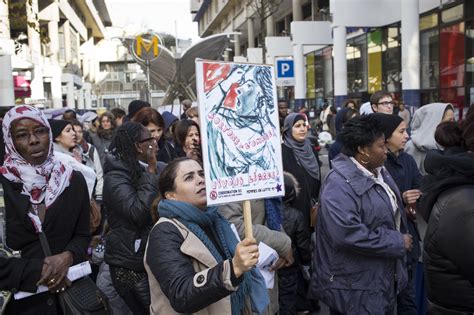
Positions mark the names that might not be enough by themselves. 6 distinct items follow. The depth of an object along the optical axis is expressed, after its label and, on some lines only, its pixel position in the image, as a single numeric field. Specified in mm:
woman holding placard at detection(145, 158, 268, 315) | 2332
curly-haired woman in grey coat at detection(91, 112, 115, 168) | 8578
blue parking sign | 13500
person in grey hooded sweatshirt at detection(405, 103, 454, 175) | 5434
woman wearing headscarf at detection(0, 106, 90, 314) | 2791
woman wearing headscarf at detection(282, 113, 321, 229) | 5094
